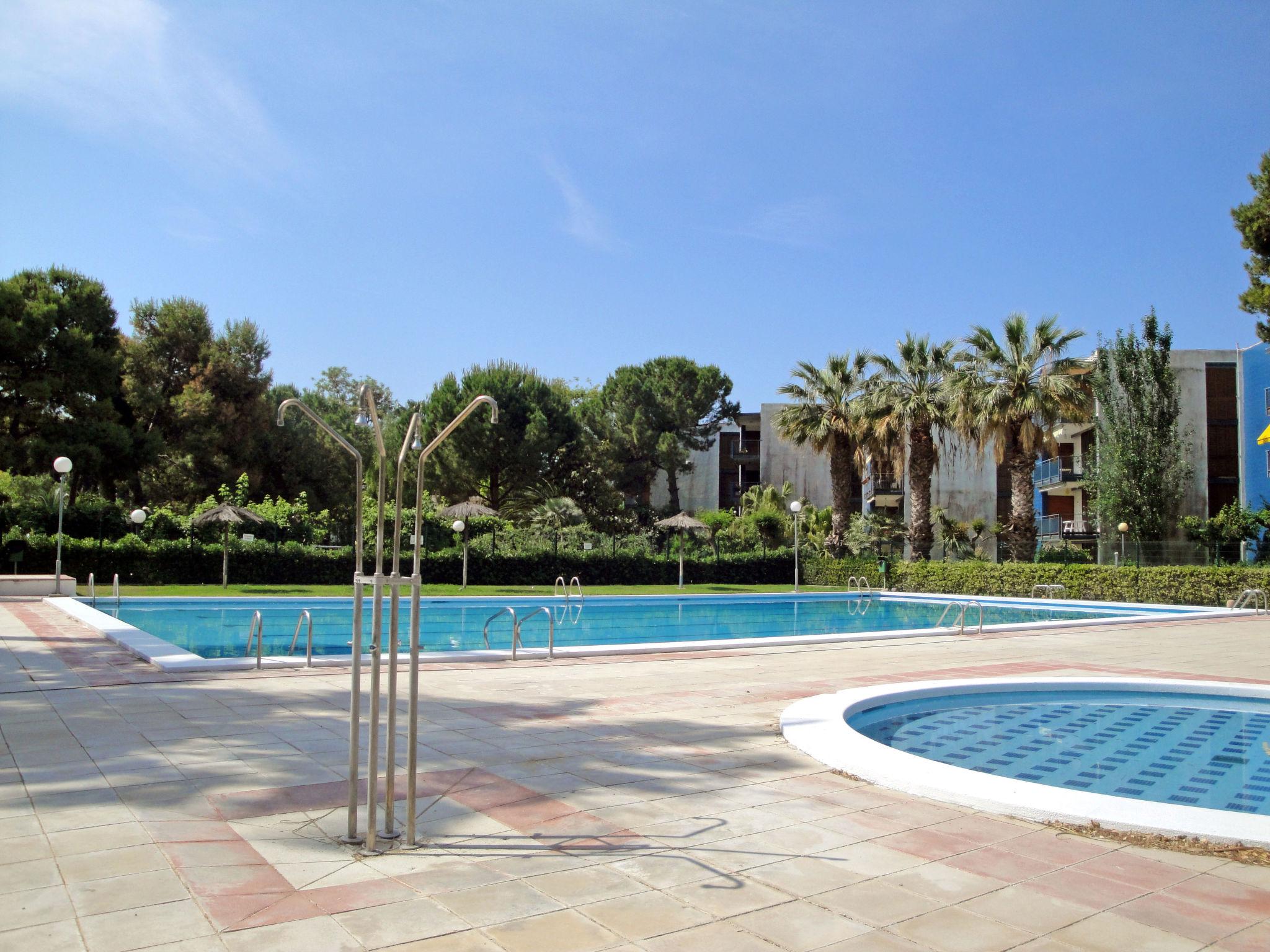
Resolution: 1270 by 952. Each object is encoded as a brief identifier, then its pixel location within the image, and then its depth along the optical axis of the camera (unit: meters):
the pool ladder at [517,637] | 10.84
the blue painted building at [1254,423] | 31.02
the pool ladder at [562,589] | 24.99
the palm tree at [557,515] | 34.19
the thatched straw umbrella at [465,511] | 24.55
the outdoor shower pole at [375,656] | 3.73
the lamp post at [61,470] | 18.11
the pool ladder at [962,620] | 15.64
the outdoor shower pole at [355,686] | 3.84
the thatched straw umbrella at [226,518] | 21.86
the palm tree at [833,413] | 29.80
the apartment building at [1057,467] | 31.64
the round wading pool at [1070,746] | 4.80
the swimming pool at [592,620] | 14.15
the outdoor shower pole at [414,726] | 3.91
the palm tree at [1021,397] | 25.58
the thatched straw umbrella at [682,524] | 28.16
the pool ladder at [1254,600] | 21.16
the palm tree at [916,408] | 28.53
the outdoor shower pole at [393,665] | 3.93
